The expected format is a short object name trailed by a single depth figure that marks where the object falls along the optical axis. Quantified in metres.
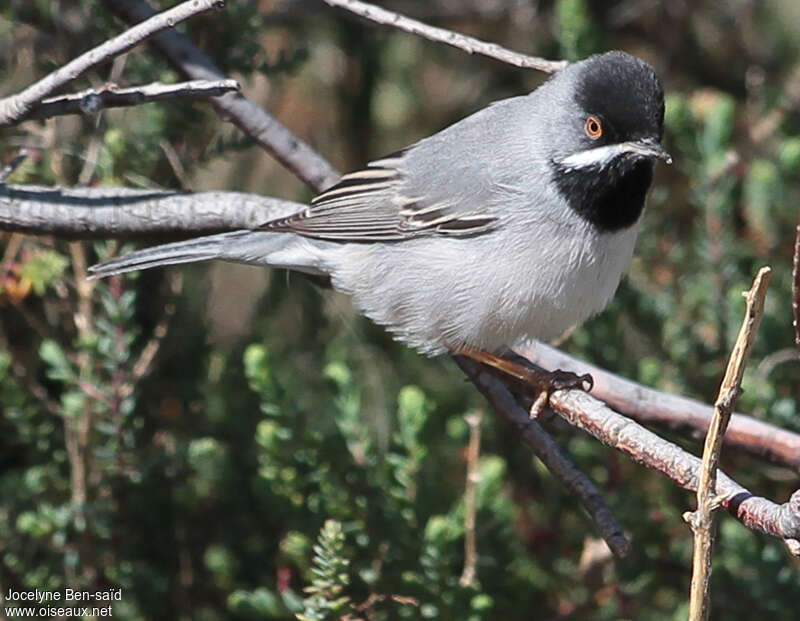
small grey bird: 6.06
